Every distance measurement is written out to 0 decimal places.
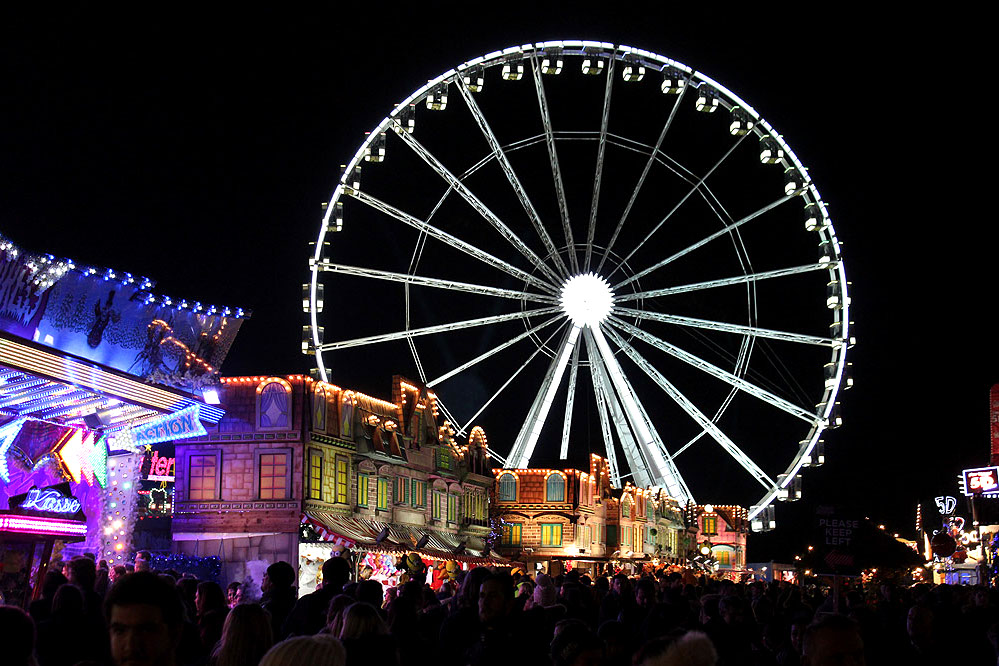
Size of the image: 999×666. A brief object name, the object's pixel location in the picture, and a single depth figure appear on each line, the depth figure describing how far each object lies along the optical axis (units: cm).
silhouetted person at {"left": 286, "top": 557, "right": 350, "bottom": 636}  838
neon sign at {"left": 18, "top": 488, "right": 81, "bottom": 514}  2075
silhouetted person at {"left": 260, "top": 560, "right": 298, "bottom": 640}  925
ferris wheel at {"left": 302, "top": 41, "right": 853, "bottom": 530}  3009
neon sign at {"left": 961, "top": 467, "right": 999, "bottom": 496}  4328
